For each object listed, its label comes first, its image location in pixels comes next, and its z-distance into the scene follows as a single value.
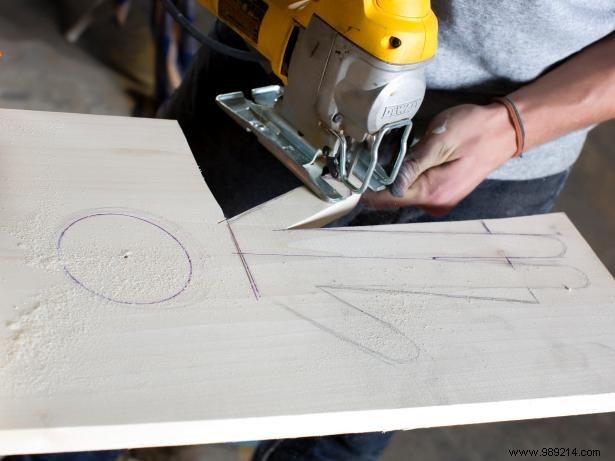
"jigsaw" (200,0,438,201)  0.94
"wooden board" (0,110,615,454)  0.76
